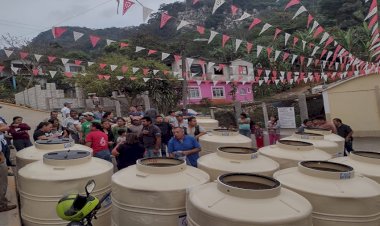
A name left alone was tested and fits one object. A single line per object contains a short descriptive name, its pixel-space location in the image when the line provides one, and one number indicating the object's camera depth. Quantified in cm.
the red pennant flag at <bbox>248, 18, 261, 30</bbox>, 1018
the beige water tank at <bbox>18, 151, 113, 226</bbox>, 460
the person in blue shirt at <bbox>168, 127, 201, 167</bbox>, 655
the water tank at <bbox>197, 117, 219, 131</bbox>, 1177
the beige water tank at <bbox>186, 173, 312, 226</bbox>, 297
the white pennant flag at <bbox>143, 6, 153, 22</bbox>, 941
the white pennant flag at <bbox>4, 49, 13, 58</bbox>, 1100
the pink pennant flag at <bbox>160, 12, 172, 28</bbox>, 978
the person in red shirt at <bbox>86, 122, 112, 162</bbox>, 696
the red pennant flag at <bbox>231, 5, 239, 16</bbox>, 950
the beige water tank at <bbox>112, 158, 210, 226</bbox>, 386
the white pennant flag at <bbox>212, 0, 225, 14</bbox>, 875
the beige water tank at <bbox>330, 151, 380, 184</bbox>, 457
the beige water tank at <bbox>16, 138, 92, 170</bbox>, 596
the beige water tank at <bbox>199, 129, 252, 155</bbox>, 758
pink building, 3512
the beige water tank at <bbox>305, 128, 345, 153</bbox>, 761
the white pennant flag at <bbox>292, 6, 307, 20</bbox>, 915
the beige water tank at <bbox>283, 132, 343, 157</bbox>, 668
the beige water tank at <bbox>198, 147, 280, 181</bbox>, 488
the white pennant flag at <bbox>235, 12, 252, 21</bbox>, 968
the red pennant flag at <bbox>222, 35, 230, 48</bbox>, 1165
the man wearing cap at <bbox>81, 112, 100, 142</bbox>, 876
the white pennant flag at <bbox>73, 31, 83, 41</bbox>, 1033
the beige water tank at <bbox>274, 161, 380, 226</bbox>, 355
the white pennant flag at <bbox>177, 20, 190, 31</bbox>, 1004
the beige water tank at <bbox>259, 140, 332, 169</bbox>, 555
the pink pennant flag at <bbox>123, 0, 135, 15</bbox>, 881
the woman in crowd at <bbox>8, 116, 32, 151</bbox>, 853
